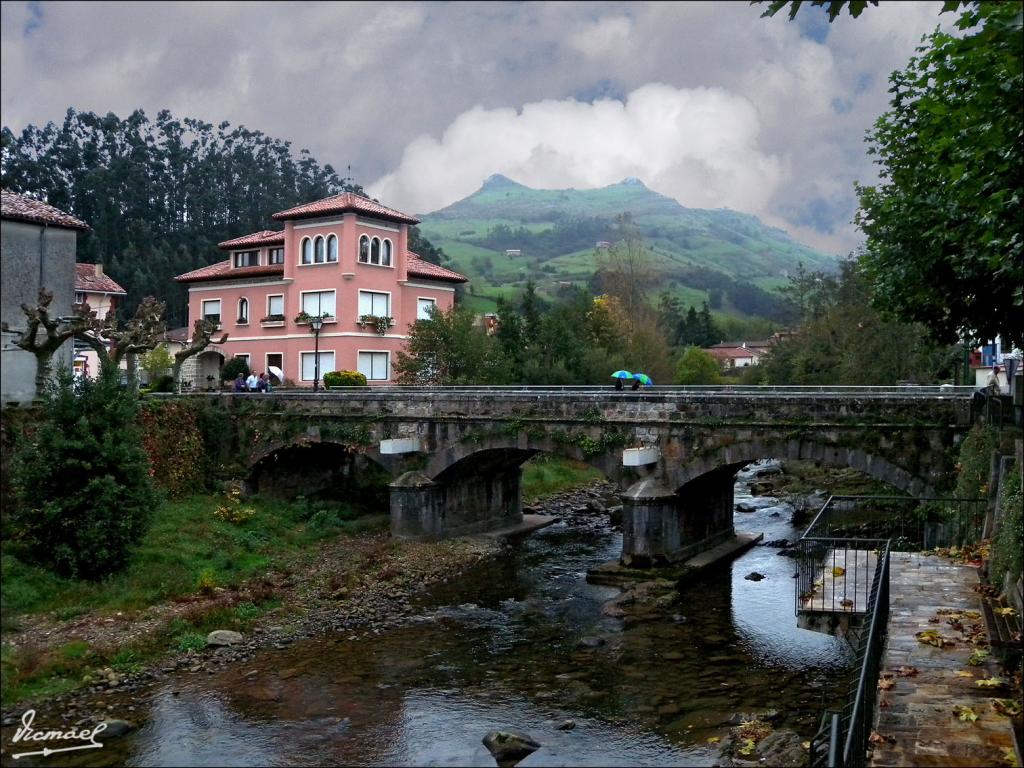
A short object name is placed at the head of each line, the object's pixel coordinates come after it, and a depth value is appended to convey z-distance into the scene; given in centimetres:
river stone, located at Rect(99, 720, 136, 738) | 1580
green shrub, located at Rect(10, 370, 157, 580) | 2347
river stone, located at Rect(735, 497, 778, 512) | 3969
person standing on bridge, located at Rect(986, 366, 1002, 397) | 2268
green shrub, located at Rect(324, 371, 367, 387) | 4319
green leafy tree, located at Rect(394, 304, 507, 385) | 4431
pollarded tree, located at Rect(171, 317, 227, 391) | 3481
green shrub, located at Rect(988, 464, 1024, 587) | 1212
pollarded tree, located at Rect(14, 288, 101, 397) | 2777
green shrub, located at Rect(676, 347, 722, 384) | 6065
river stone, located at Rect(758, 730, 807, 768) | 1384
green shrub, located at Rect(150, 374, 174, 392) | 4266
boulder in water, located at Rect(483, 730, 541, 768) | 1484
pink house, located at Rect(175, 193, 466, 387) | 4597
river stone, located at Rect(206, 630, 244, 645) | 2113
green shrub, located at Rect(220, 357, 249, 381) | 4844
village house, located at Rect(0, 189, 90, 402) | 3038
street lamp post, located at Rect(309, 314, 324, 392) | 3953
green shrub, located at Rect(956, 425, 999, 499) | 1948
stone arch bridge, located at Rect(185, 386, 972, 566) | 2462
